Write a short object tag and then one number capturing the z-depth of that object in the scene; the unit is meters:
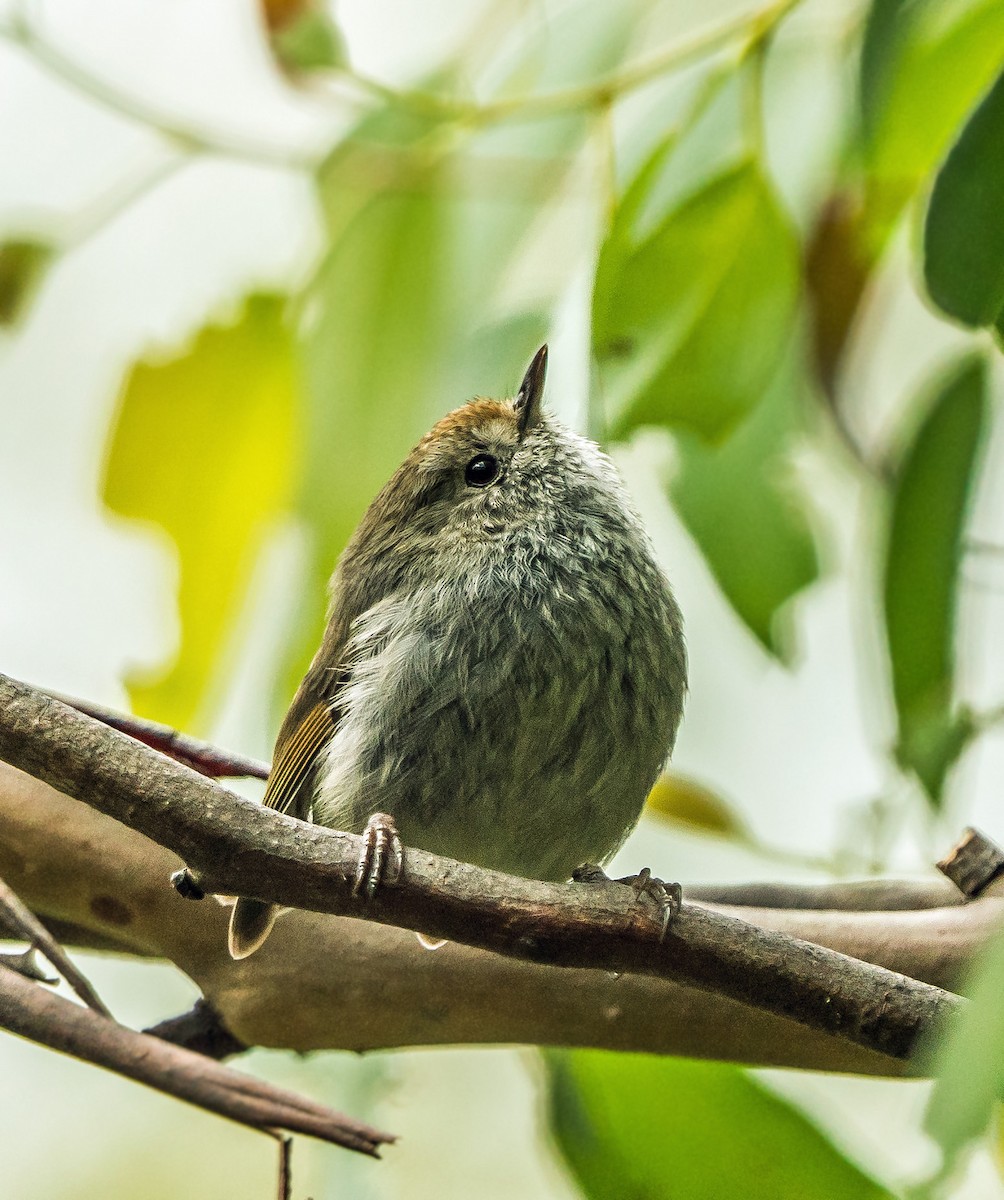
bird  4.60
